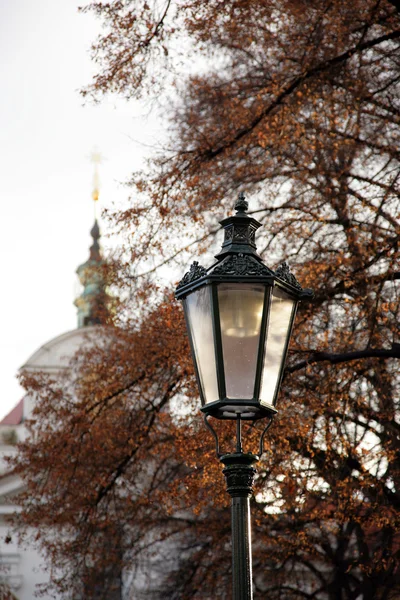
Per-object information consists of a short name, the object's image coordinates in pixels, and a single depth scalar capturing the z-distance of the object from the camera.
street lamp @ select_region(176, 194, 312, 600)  7.60
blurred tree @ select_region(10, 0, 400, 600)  18.19
